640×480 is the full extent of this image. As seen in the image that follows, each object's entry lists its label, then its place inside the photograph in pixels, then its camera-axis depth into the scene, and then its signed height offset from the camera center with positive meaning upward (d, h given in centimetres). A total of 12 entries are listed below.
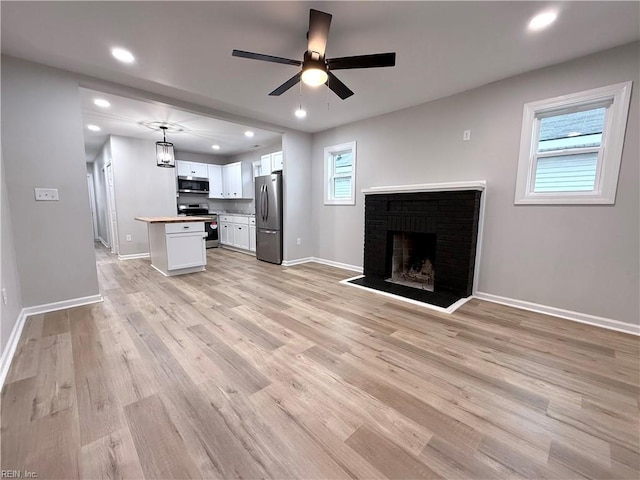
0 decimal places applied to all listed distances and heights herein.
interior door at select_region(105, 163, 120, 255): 565 -9
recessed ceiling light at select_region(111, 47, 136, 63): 240 +144
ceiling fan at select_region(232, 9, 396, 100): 191 +114
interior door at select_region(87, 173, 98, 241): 874 +12
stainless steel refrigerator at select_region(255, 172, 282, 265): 505 -17
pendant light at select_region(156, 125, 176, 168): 423 +86
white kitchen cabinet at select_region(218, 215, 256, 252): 614 -59
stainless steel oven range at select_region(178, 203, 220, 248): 688 -21
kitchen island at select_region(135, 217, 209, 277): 421 -63
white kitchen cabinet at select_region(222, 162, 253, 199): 695 +75
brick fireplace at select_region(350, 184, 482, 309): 320 -49
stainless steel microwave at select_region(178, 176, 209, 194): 663 +60
